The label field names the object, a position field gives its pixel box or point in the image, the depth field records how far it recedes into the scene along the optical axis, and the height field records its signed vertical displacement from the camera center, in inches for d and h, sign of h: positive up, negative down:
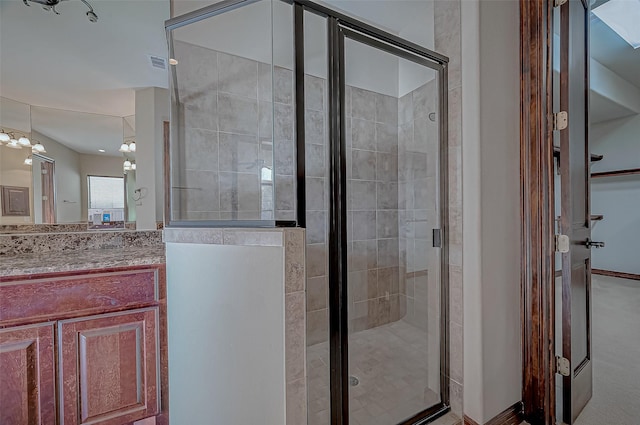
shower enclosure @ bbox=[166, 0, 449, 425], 49.6 +9.1
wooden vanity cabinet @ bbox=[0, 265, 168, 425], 41.7 -22.5
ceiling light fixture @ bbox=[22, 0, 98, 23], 55.3 +42.3
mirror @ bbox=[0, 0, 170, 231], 55.5 +22.3
